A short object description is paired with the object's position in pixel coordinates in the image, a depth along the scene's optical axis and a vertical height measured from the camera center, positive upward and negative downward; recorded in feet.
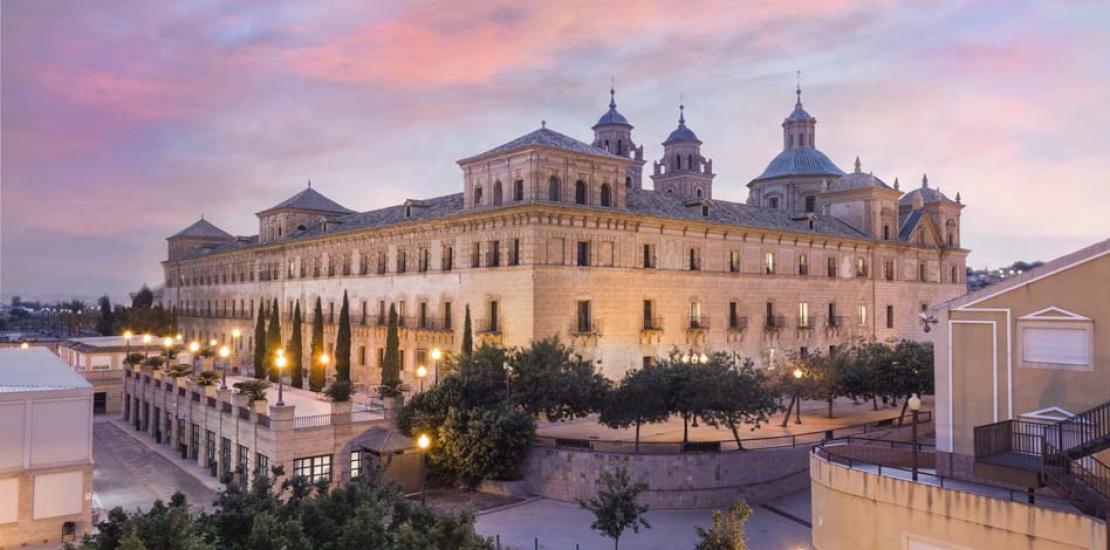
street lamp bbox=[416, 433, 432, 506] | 75.56 -11.42
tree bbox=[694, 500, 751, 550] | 64.18 -16.50
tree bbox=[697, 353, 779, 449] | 93.56 -8.70
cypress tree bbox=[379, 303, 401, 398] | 129.54 -5.68
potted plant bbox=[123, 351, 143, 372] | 152.62 -8.11
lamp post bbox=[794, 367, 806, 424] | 116.98 -9.55
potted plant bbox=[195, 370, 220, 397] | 122.11 -9.05
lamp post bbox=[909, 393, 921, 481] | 57.16 -5.87
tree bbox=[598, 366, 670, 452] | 94.43 -9.36
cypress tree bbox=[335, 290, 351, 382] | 144.50 -5.56
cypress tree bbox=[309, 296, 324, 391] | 144.46 -6.03
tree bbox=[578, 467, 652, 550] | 71.20 -16.09
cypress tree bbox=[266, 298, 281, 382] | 165.27 -4.54
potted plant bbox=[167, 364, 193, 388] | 131.85 -8.98
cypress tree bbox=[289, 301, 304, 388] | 152.06 -7.30
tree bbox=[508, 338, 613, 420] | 99.09 -7.70
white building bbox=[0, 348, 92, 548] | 81.30 -14.33
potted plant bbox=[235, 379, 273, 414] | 102.06 -9.10
